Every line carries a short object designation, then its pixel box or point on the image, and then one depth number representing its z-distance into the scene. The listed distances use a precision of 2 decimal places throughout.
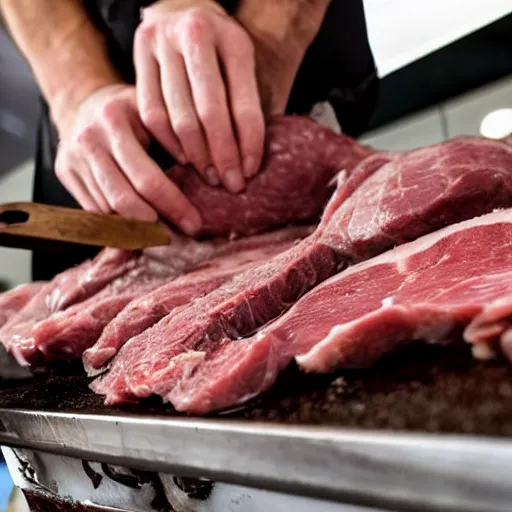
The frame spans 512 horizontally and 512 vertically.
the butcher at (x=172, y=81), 0.57
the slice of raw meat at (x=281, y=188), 0.58
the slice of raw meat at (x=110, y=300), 0.51
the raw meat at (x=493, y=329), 0.30
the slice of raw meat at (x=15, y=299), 0.61
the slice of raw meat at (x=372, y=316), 0.34
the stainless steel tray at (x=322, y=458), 0.22
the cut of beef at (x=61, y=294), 0.54
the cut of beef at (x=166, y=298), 0.46
